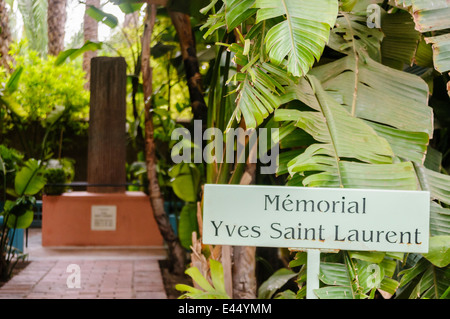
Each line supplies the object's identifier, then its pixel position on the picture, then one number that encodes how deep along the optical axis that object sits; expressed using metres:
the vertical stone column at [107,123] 7.54
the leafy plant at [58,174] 7.15
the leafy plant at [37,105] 7.12
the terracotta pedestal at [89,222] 7.41
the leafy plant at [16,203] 7.05
